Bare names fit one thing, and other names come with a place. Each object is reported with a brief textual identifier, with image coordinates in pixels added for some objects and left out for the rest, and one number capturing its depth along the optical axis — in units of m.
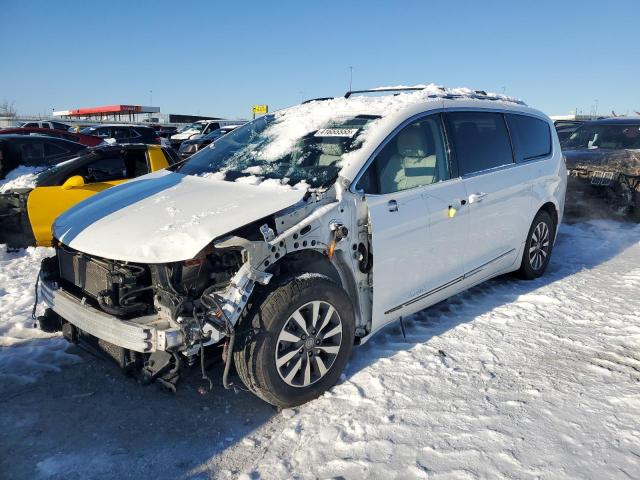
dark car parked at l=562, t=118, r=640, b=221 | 8.01
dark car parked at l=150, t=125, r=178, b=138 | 25.91
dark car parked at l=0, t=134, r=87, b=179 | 8.45
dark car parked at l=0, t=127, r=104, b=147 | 12.86
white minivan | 2.95
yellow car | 6.55
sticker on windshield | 3.87
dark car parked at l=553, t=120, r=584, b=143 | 10.51
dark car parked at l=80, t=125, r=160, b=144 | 22.67
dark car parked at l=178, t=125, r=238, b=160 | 16.73
